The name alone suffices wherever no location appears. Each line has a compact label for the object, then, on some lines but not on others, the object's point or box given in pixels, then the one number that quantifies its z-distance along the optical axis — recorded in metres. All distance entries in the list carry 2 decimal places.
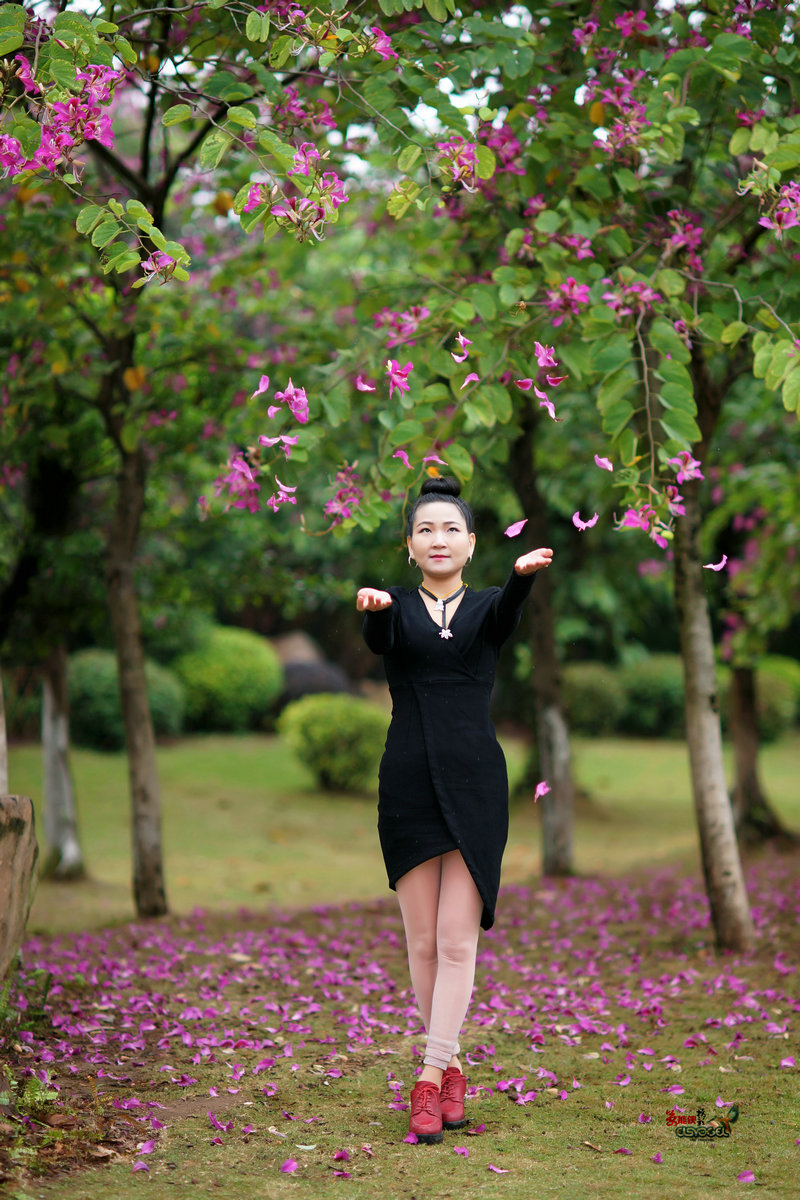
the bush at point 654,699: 36.97
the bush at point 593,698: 34.69
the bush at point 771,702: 34.69
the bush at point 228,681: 32.44
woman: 6.61
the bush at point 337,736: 26.37
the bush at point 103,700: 28.53
